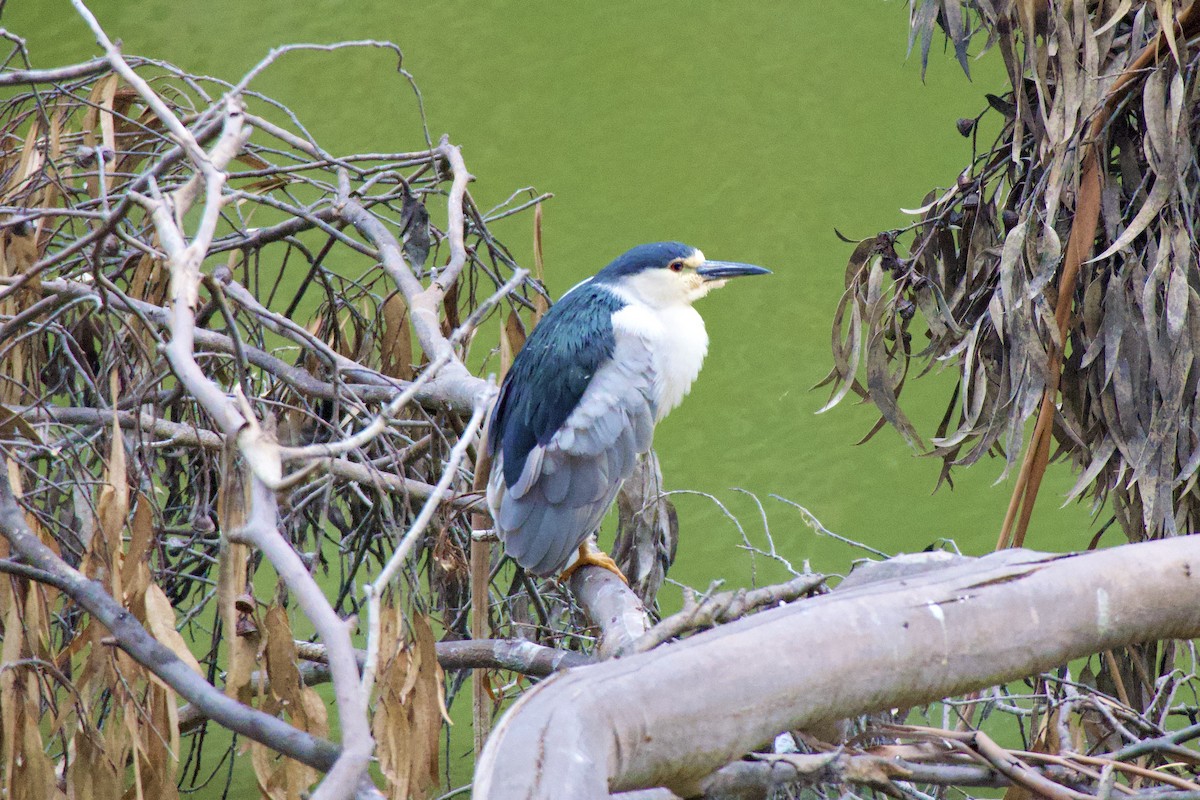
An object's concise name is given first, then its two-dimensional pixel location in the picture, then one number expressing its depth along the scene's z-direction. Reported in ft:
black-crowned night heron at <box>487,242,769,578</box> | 68.84
